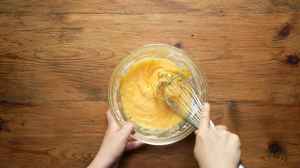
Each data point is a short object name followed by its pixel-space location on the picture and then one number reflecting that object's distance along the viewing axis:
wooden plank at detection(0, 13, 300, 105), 0.90
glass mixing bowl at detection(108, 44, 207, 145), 0.85
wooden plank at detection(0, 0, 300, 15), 0.90
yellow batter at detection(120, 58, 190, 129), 0.86
